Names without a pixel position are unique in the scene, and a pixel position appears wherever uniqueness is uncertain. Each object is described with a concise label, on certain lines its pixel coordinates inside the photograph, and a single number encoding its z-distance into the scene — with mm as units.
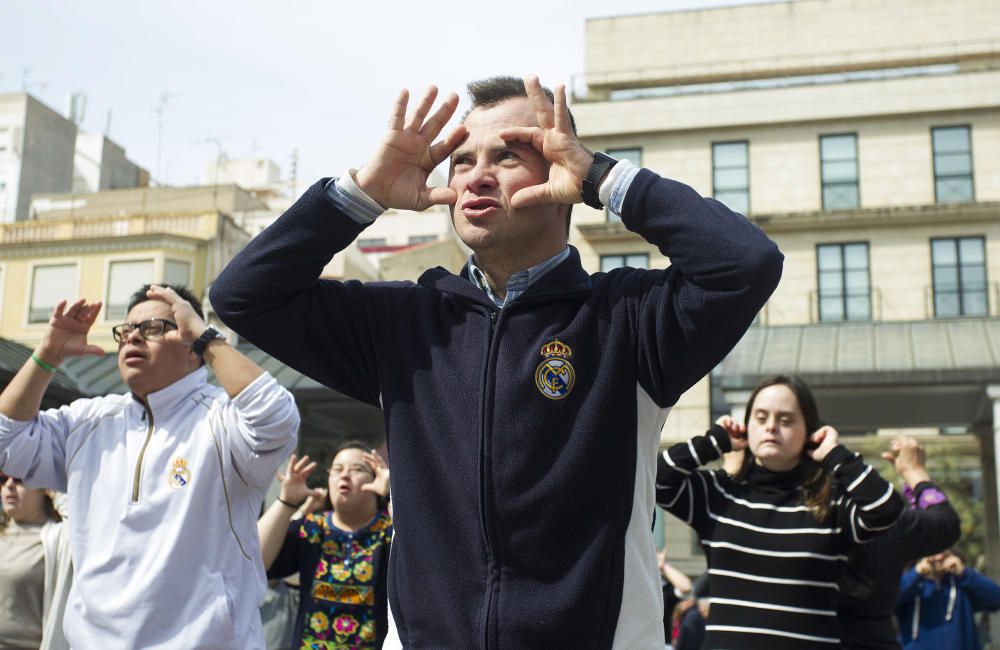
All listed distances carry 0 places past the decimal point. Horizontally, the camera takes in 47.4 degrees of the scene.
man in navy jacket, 2695
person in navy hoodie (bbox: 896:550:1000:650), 9391
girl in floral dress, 6113
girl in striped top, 5105
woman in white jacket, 6473
